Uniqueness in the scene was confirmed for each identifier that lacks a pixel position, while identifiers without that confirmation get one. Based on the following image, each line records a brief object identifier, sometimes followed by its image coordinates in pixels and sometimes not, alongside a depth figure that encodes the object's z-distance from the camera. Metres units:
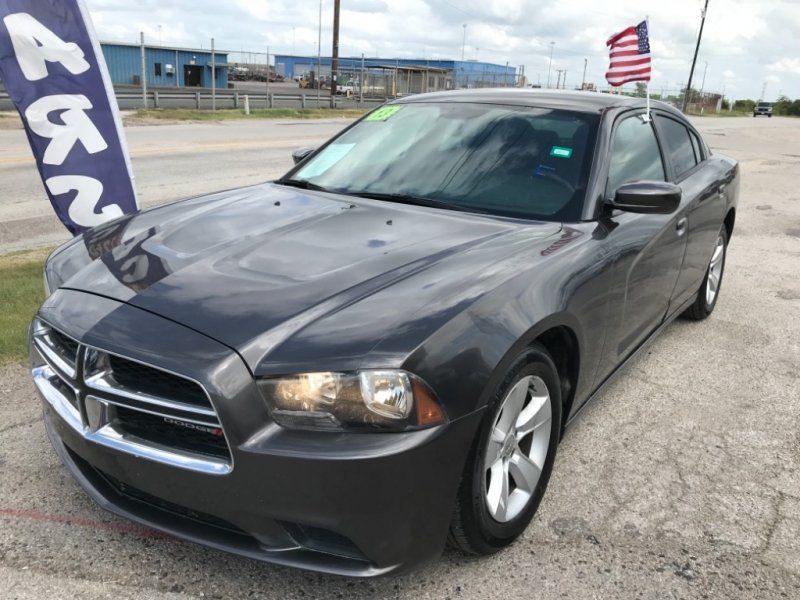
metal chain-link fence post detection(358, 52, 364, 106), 36.78
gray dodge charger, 2.05
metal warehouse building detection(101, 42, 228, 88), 36.97
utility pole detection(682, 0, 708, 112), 53.16
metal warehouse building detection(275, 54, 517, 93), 38.66
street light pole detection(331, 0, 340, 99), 33.28
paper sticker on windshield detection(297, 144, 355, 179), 3.95
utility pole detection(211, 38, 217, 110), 26.46
